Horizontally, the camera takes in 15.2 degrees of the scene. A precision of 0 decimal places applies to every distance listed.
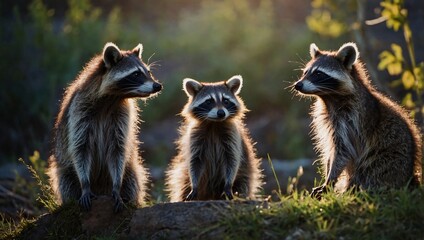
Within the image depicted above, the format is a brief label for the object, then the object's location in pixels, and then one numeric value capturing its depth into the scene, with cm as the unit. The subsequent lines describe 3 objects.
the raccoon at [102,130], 1372
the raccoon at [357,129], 1298
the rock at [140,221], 1137
